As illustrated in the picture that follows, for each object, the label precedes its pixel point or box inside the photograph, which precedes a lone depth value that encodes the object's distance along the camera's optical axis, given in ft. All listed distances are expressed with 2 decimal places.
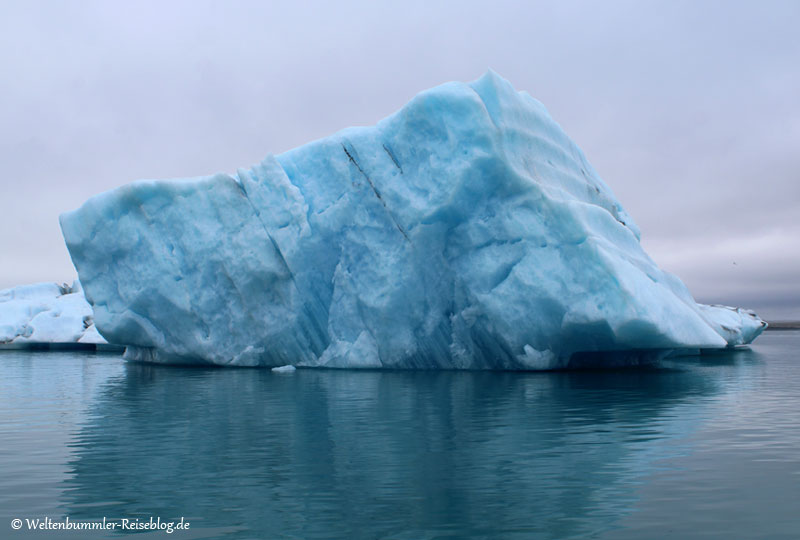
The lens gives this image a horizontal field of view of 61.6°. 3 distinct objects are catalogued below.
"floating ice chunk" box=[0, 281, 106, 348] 94.68
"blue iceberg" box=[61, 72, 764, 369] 42.39
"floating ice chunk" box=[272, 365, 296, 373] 51.03
